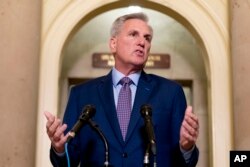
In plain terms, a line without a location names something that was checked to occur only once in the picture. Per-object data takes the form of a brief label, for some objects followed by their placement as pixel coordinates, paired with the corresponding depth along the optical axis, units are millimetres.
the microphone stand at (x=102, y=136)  3509
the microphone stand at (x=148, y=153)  3414
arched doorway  7112
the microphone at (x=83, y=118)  3553
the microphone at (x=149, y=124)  3439
